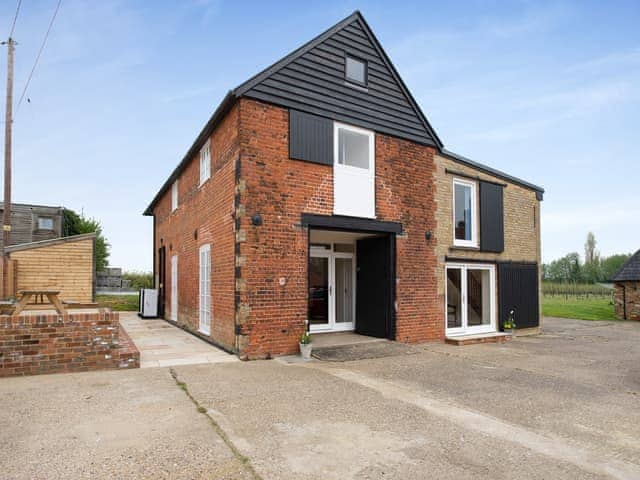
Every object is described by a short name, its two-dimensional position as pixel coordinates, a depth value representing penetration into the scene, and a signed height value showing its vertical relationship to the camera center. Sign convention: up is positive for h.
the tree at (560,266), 68.00 -0.49
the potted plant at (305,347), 7.88 -1.59
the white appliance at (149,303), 15.80 -1.52
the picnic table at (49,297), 6.25 -0.55
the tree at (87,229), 32.42 +2.94
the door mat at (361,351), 7.93 -1.79
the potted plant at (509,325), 11.92 -1.78
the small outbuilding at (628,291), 18.50 -1.28
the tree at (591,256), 61.64 +1.14
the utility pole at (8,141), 15.66 +4.76
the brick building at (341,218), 7.98 +1.06
